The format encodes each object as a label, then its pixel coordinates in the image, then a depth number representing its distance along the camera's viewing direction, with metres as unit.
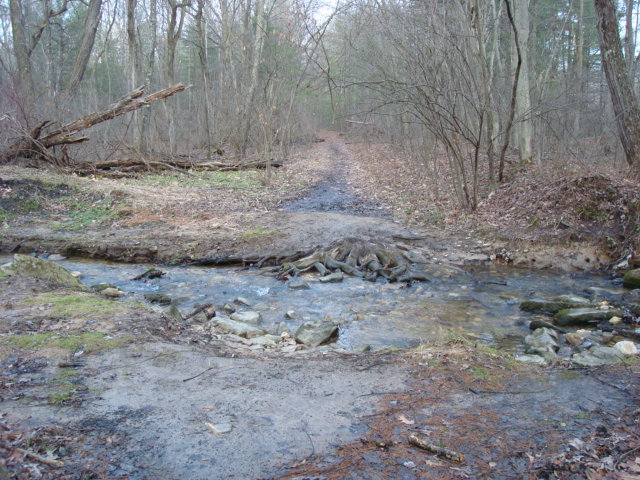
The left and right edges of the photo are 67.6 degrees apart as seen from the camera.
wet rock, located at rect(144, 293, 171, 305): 7.11
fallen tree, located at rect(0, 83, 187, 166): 14.45
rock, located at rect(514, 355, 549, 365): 4.66
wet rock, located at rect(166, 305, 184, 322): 6.06
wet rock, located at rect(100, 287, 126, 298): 7.14
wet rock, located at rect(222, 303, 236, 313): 6.88
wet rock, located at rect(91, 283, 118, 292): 7.33
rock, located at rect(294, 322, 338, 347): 5.64
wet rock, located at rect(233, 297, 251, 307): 7.24
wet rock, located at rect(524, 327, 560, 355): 5.17
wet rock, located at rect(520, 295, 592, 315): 6.67
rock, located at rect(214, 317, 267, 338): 5.82
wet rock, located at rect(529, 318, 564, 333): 6.04
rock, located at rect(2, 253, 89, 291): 6.62
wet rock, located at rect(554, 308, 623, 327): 6.17
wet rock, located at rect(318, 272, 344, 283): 8.29
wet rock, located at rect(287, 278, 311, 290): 7.99
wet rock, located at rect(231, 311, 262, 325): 6.40
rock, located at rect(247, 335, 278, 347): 5.45
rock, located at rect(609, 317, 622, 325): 6.08
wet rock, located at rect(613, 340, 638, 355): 4.87
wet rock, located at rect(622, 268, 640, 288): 7.33
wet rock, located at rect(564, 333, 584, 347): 5.54
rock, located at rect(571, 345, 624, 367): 4.51
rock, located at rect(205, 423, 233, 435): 3.17
